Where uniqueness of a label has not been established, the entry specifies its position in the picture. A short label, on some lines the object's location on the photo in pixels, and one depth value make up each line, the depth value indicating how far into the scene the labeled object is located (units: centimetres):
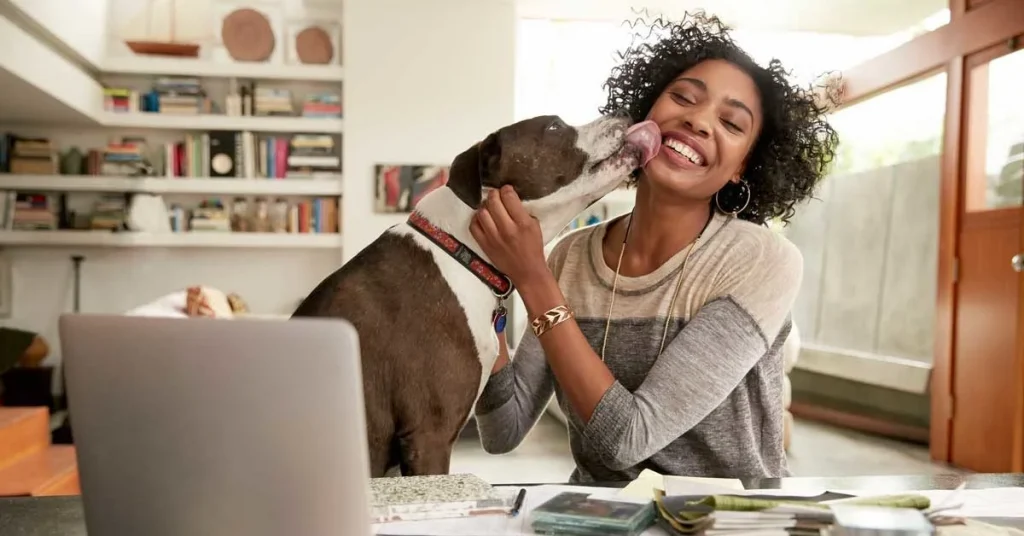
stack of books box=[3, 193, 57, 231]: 558
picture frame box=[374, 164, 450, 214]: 585
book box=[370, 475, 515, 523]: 89
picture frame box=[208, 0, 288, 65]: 592
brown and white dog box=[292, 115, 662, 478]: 110
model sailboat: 564
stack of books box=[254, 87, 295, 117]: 582
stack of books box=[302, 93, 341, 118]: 582
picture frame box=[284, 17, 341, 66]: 591
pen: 92
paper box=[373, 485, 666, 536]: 85
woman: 124
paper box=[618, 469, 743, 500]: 101
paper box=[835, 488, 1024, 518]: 96
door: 405
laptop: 57
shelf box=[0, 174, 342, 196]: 555
